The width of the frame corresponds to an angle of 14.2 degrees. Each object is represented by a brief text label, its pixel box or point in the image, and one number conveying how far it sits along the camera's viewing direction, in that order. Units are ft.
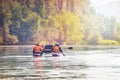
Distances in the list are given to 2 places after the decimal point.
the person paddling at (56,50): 145.58
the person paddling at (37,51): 146.59
